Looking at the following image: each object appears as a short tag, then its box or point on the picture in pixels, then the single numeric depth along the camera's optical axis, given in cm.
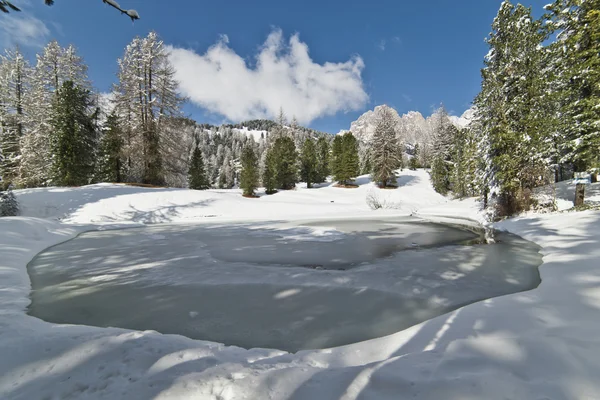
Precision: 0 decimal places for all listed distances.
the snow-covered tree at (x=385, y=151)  3500
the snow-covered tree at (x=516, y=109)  1295
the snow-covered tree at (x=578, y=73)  1049
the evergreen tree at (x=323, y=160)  4338
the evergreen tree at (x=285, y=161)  3672
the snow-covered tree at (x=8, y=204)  1259
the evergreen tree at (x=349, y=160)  3641
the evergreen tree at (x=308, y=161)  3947
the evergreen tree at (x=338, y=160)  3703
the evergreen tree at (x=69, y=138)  1939
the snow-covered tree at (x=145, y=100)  2108
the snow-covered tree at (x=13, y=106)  2027
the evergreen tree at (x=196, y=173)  3669
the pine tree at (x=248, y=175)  2867
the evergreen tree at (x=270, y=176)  3319
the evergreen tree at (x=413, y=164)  5665
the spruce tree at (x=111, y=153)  2273
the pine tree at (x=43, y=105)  2027
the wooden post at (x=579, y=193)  1177
